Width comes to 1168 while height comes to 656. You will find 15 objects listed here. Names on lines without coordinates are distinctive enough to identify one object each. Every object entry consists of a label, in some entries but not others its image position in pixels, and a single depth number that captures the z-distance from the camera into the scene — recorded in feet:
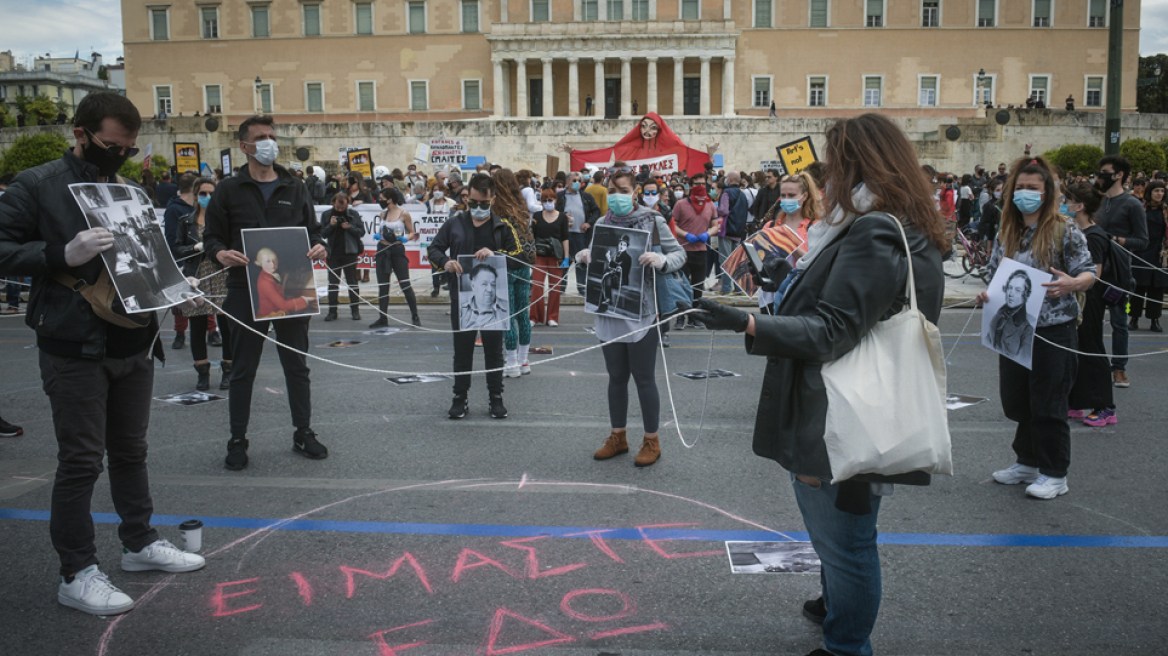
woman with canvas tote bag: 9.09
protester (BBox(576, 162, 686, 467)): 18.86
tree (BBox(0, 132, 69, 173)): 132.16
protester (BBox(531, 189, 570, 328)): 38.06
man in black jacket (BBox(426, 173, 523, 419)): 23.36
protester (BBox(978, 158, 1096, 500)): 16.87
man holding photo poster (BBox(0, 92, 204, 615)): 11.73
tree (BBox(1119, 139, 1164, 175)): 117.70
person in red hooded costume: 55.93
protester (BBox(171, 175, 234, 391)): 24.81
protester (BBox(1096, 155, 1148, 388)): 25.66
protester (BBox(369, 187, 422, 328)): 41.81
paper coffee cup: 13.67
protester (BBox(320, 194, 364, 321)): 40.52
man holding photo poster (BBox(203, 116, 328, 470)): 18.76
